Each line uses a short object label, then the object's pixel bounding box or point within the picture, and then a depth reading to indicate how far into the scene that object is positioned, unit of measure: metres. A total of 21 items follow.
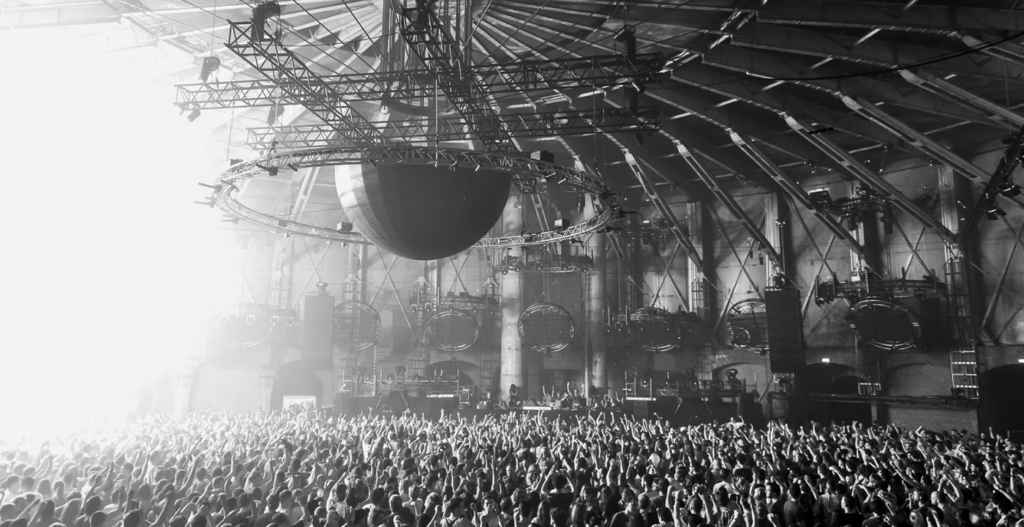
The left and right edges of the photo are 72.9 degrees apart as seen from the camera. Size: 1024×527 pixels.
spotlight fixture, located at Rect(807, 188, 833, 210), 22.23
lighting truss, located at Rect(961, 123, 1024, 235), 14.03
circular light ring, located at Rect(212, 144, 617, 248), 13.55
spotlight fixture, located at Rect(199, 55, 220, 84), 15.48
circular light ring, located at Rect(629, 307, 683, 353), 26.19
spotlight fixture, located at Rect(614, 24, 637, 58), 13.73
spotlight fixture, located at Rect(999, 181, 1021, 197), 15.91
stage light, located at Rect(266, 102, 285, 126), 17.84
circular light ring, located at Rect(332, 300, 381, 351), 28.42
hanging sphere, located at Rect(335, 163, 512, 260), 13.18
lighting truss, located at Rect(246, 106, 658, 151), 15.47
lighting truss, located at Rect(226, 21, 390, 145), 12.70
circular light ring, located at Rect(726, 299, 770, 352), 25.03
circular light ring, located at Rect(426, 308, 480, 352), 28.34
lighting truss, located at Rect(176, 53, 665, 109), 14.00
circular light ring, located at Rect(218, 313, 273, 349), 28.59
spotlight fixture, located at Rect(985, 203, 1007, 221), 17.62
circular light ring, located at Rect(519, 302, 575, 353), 26.78
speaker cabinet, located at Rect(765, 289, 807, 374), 20.77
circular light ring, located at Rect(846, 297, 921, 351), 21.53
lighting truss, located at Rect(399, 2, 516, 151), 12.12
